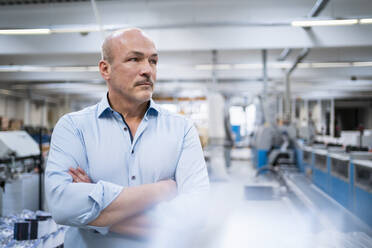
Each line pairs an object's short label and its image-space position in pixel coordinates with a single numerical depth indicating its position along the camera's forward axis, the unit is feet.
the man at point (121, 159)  2.92
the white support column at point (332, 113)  36.49
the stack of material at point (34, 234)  5.24
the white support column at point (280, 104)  38.23
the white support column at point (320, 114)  38.43
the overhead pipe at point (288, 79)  20.57
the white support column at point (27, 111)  42.13
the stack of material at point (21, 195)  7.25
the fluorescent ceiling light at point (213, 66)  21.33
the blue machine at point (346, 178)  10.70
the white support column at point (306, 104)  43.19
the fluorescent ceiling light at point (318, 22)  11.94
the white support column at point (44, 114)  45.98
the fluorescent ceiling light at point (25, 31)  10.89
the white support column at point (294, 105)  43.35
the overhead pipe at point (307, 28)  10.57
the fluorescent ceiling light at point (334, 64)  19.88
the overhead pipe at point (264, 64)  22.34
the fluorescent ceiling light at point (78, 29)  12.59
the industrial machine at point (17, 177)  7.32
